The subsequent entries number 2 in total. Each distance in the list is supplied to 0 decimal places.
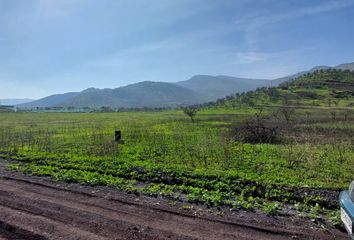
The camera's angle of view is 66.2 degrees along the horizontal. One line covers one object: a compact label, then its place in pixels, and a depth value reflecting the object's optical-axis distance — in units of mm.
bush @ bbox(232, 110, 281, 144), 21031
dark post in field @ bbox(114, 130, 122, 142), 23380
